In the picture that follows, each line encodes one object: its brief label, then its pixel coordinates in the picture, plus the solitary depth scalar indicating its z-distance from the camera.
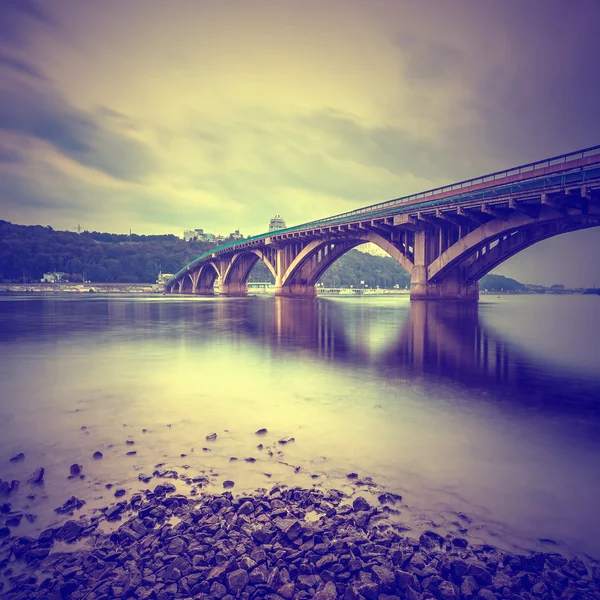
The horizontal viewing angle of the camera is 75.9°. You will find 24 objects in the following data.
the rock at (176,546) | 3.62
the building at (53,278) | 179.75
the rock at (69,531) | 3.87
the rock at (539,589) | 3.17
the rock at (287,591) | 3.15
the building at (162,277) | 191.60
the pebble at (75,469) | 5.29
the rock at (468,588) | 3.16
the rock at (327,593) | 3.13
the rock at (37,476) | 5.05
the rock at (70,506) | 4.37
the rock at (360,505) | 4.35
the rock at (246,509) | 4.26
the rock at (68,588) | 3.19
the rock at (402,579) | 3.23
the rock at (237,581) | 3.19
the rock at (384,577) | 3.23
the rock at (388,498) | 4.52
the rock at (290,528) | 3.83
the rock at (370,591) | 3.15
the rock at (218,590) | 3.14
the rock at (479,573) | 3.31
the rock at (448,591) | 3.14
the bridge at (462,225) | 28.36
